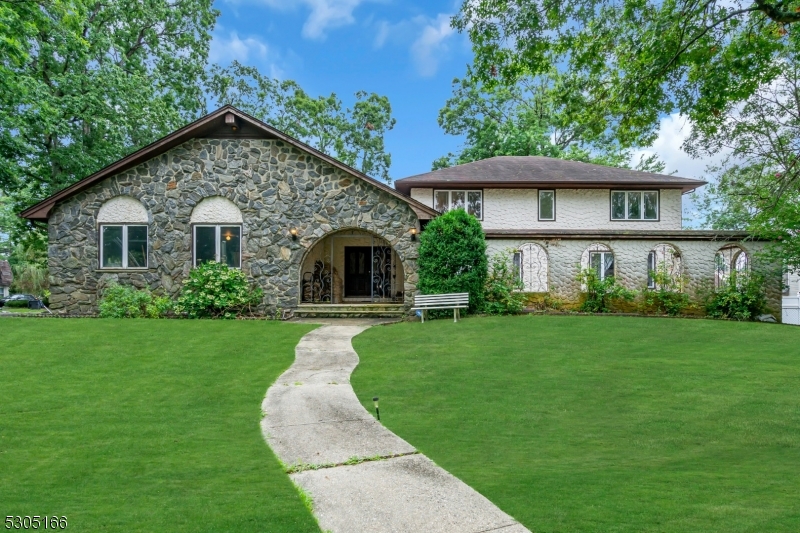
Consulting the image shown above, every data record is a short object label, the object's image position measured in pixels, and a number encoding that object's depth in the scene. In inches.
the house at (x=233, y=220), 591.8
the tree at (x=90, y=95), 707.4
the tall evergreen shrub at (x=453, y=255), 554.9
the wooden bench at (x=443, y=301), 537.3
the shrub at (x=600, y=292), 605.6
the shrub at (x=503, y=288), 584.4
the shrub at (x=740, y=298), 567.8
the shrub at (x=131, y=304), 556.4
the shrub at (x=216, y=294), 565.0
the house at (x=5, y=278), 1784.0
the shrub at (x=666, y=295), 596.1
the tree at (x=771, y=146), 522.9
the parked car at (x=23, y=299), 1344.7
